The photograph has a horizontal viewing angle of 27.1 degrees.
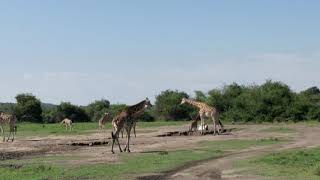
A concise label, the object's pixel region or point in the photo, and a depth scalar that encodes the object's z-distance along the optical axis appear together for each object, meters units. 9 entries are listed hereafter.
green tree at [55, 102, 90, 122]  76.50
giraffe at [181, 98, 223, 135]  40.03
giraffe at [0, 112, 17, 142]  39.44
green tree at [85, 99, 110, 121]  78.25
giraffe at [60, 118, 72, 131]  49.31
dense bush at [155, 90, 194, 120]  70.44
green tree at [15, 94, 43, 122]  72.88
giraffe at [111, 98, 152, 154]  28.66
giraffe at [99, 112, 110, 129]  47.75
